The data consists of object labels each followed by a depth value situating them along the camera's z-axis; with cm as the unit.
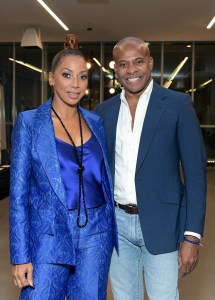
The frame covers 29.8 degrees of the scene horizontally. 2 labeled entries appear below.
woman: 162
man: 181
